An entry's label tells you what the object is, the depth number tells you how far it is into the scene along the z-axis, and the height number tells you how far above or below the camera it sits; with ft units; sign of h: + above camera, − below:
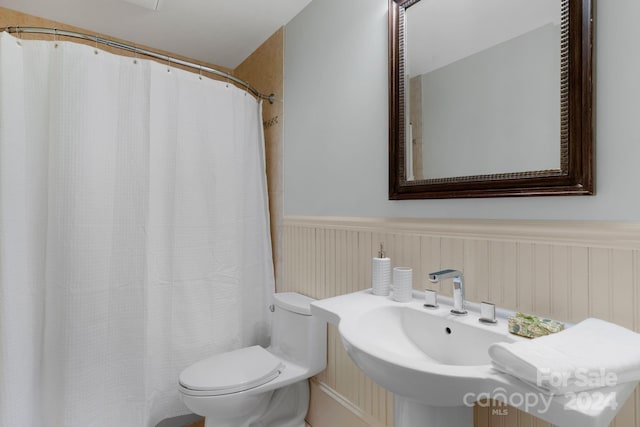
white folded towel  1.75 -0.83
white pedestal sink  1.83 -1.08
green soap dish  2.58 -0.89
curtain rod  4.27 +2.51
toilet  4.32 -2.31
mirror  2.77 +1.24
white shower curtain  4.14 -0.25
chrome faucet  3.19 -0.74
